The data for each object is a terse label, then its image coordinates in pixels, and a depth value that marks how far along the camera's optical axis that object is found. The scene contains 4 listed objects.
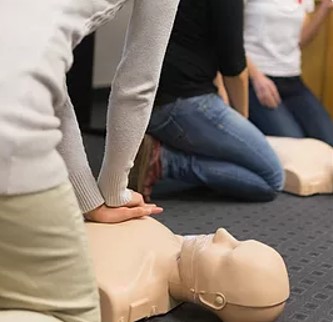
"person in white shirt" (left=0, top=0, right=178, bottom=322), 1.44
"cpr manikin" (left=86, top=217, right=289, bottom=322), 1.78
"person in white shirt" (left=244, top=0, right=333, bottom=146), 3.12
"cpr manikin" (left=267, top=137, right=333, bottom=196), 2.83
